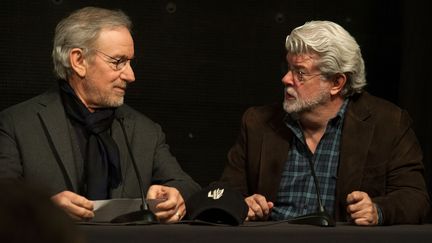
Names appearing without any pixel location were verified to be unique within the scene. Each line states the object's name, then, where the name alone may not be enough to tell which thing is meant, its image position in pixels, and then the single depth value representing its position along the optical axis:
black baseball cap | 2.98
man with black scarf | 3.97
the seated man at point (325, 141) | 4.20
